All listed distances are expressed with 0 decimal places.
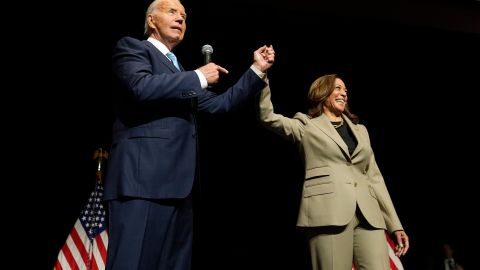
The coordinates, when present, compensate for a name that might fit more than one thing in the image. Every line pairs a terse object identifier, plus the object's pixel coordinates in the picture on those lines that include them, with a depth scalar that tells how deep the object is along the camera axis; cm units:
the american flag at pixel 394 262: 370
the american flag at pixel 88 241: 369
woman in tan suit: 225
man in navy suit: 154
